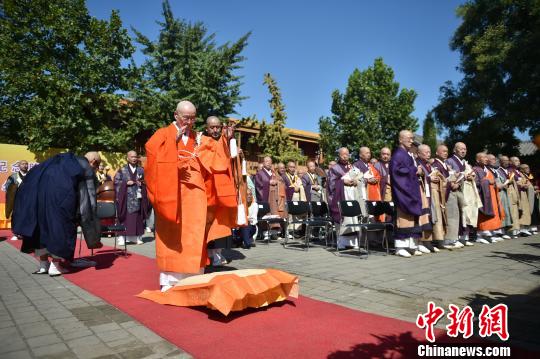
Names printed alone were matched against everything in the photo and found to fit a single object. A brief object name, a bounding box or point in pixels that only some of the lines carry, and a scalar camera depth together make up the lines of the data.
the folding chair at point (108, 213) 7.55
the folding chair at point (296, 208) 9.15
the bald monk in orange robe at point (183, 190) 4.64
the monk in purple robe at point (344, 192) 8.73
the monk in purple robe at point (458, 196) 8.63
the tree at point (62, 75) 15.64
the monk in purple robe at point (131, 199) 9.73
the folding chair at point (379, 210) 7.57
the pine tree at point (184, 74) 18.31
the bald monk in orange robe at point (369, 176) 9.30
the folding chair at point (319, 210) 9.67
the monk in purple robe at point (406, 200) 7.49
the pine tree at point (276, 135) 22.23
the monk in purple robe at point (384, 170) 9.74
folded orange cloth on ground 3.62
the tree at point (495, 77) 19.38
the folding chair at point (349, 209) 8.08
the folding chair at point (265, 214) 9.76
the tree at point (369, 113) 30.22
